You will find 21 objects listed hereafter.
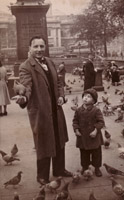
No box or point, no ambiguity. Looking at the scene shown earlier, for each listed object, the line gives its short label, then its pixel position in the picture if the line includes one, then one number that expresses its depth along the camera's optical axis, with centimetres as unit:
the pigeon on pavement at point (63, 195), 346
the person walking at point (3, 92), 916
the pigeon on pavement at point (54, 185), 381
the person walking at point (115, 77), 1611
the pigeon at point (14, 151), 535
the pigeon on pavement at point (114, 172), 424
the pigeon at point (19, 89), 370
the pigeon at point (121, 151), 510
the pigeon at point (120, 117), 764
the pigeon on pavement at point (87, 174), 423
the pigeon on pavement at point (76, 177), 411
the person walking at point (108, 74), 1798
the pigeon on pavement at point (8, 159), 494
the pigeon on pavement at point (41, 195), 349
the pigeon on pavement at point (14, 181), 402
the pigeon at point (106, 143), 560
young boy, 423
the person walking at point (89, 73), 1112
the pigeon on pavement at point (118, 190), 353
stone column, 1203
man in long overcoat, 394
